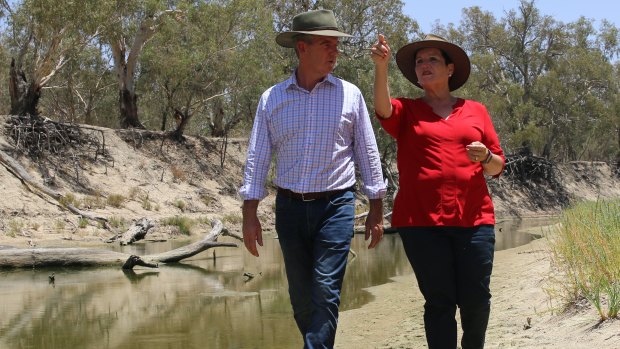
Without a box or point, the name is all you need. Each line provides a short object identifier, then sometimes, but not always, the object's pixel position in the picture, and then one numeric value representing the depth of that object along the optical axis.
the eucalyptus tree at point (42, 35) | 24.20
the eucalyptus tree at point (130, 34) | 27.17
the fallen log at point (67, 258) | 13.88
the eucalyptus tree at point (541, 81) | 43.72
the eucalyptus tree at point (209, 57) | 30.73
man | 4.88
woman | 4.84
